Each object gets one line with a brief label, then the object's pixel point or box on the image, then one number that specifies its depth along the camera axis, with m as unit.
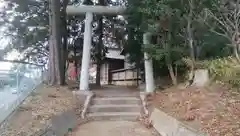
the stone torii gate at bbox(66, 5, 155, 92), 5.79
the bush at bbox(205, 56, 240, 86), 3.75
